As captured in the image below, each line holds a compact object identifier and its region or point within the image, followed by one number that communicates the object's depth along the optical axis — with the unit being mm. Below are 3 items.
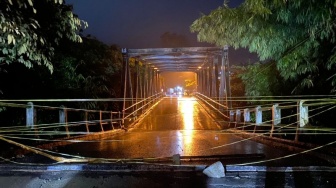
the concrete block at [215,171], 4242
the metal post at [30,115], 6588
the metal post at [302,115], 5891
